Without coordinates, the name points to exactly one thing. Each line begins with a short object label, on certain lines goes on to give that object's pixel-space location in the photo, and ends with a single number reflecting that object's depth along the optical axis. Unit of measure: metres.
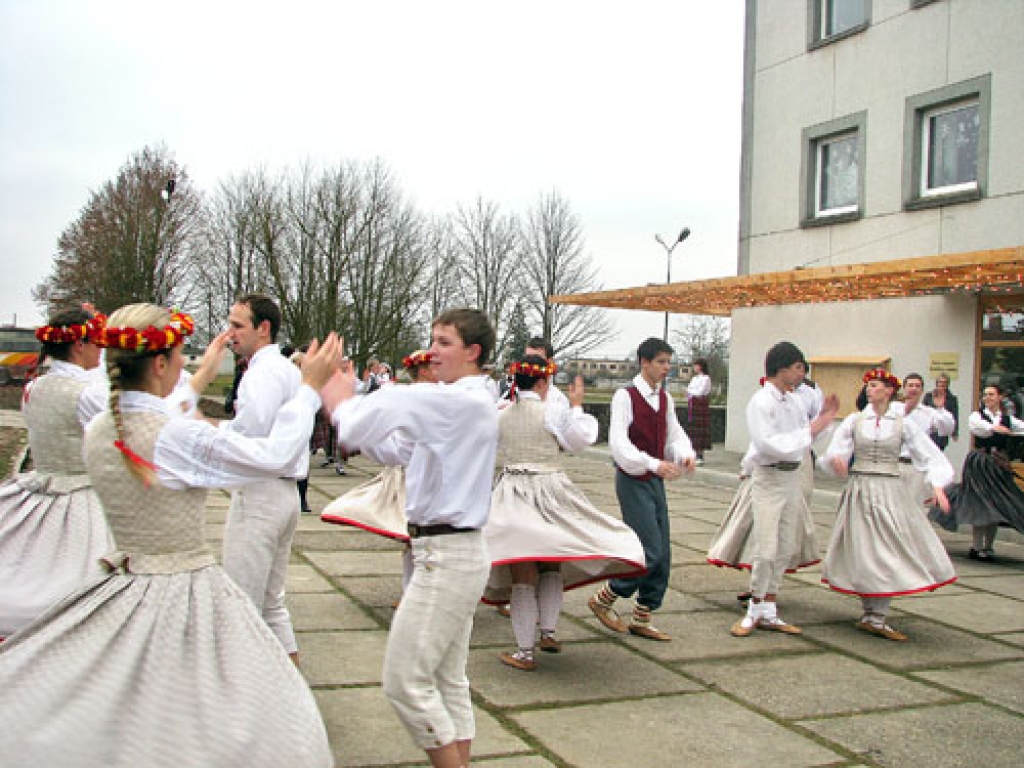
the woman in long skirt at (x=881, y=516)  6.72
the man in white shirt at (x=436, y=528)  3.42
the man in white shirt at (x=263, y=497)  4.52
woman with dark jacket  12.75
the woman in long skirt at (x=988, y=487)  9.98
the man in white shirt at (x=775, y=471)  6.64
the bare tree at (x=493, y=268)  36.19
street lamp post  33.47
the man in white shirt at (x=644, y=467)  6.27
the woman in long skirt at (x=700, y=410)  18.05
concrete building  13.98
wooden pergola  12.16
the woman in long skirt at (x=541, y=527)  5.66
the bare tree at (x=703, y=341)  50.47
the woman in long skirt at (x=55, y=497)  4.43
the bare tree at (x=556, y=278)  37.06
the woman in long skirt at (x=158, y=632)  2.74
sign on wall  14.54
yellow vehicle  37.50
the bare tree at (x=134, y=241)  33.38
